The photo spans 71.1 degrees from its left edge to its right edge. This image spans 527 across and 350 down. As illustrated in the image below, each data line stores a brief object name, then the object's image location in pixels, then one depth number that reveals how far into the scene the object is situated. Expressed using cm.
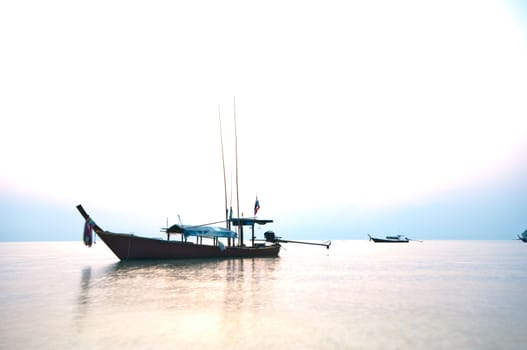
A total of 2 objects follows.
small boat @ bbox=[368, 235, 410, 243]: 17500
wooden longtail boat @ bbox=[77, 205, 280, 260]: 3819
